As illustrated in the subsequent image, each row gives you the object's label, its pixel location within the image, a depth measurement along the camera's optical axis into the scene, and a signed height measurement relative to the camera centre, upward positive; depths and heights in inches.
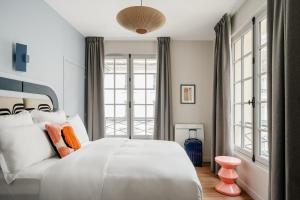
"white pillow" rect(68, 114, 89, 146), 108.7 -14.6
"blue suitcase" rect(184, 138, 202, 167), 166.9 -38.9
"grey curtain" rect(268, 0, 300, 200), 59.2 +1.7
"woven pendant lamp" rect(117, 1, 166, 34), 87.4 +36.6
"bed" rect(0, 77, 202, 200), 58.7 -22.9
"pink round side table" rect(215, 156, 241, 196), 112.6 -40.6
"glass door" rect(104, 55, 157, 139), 185.9 +10.7
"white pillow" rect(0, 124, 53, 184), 64.1 -15.5
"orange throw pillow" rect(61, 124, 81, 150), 87.7 -15.3
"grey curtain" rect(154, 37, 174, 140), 174.7 +5.2
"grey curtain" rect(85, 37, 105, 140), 175.9 +13.5
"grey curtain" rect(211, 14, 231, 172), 132.3 +7.1
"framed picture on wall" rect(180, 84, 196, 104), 183.2 +9.9
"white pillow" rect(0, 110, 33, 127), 70.1 -6.5
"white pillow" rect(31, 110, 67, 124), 93.1 -7.1
